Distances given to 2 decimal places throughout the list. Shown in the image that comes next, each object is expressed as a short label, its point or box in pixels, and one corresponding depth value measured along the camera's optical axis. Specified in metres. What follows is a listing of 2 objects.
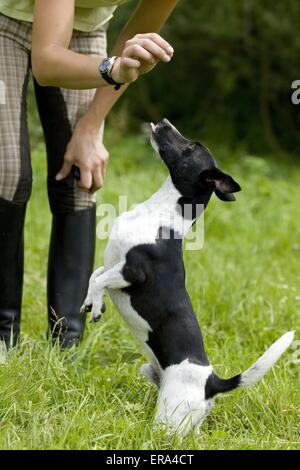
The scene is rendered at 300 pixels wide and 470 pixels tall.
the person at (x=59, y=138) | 5.32
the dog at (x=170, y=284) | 4.98
